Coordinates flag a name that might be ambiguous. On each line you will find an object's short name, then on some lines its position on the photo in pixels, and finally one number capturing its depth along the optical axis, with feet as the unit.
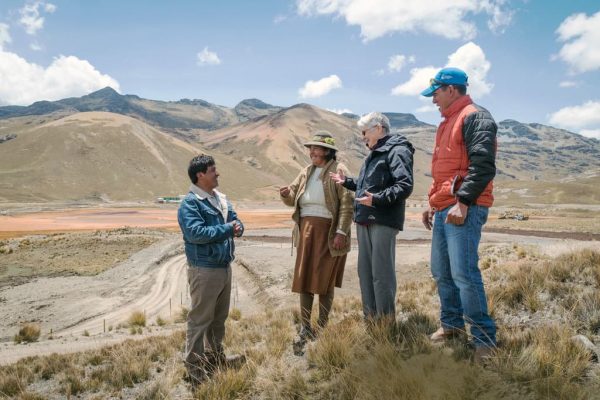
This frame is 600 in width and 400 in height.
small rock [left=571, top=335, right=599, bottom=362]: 10.41
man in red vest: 10.84
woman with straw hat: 14.93
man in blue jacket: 13.10
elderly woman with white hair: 13.16
